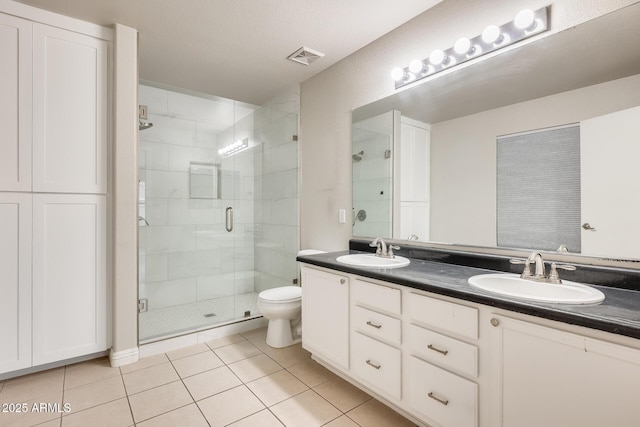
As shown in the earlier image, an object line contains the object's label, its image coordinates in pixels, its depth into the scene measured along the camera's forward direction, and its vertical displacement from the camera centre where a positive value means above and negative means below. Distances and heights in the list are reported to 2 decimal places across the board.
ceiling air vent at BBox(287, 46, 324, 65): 2.44 +1.30
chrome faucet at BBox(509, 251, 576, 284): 1.35 -0.25
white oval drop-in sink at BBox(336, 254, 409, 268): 1.84 -0.31
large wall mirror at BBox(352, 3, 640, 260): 1.31 +0.35
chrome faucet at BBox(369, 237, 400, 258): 2.11 -0.24
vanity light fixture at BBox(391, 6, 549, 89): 1.51 +0.95
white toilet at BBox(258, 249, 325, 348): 2.47 -0.83
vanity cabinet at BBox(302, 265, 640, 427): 0.95 -0.58
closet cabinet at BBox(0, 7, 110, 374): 1.92 +0.15
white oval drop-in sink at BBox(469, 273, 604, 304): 1.12 -0.31
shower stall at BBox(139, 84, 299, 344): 3.08 +0.10
